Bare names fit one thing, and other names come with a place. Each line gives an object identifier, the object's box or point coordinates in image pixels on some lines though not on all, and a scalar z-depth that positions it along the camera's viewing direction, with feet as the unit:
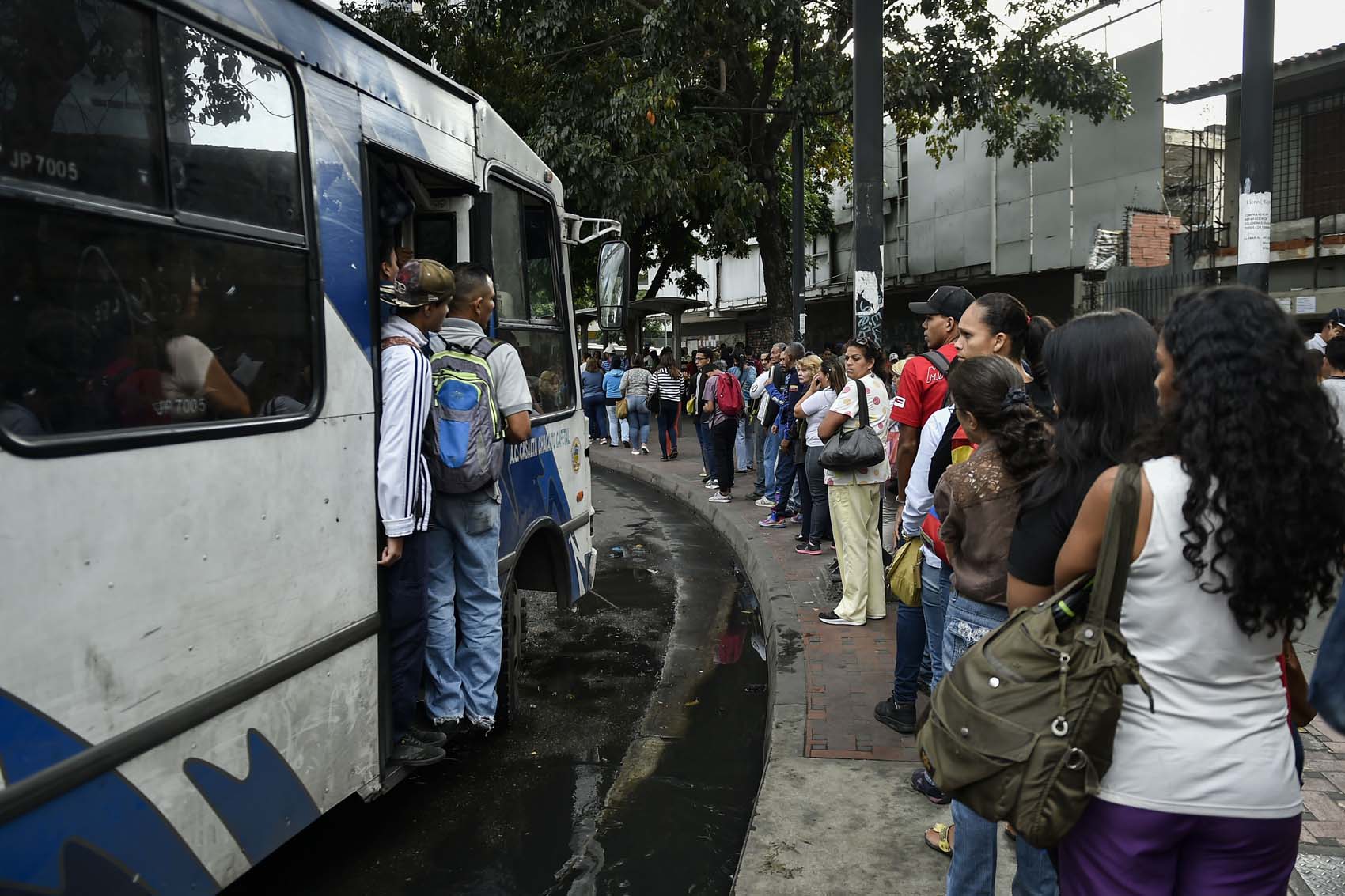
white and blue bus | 7.12
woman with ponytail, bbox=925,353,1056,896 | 8.86
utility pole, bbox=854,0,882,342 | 23.24
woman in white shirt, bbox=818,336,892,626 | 20.43
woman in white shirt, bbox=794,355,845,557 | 25.61
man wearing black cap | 15.05
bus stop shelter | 78.95
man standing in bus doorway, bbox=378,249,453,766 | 11.42
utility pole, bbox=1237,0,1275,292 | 18.02
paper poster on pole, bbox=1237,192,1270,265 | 18.39
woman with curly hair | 5.77
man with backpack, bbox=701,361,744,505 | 39.75
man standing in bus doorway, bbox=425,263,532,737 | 13.00
